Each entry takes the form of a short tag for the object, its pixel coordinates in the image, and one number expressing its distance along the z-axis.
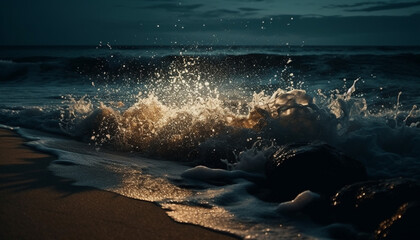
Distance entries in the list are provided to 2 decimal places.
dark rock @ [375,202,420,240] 1.96
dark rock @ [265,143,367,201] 2.99
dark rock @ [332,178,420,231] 2.29
